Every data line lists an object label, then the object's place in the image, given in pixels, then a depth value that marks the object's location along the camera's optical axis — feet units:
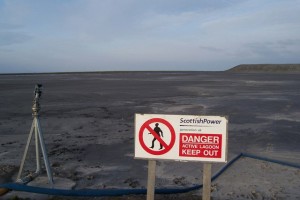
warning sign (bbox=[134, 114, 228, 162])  11.23
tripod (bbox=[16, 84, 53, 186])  15.03
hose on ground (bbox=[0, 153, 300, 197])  13.63
